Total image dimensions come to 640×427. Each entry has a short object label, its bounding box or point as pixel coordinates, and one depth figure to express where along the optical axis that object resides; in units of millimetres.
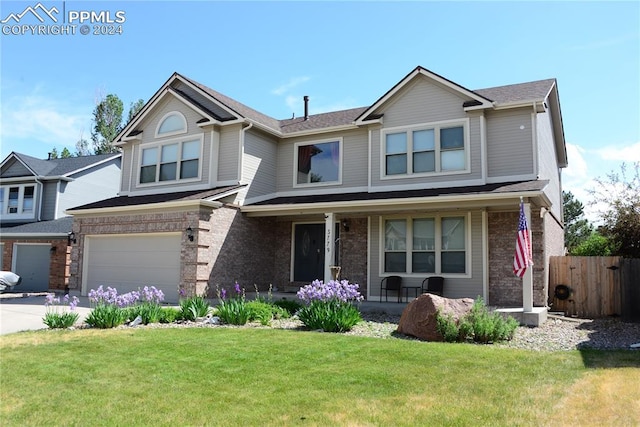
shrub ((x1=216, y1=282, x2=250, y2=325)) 10578
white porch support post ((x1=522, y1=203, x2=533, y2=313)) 11203
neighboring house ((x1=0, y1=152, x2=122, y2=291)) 21297
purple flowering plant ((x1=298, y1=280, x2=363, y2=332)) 9711
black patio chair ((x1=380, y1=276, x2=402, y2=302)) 14461
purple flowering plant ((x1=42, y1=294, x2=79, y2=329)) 9781
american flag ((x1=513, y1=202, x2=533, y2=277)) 10922
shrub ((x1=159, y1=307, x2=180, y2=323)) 10852
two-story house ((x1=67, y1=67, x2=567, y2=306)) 13656
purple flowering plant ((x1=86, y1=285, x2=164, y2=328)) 9945
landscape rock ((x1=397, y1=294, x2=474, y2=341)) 9031
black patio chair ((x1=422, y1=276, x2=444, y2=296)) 13711
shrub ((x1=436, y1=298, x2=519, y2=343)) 8656
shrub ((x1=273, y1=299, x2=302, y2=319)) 12303
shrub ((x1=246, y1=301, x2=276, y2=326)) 10617
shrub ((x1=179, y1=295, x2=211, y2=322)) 11031
